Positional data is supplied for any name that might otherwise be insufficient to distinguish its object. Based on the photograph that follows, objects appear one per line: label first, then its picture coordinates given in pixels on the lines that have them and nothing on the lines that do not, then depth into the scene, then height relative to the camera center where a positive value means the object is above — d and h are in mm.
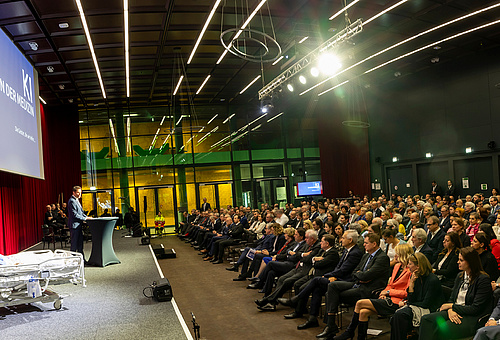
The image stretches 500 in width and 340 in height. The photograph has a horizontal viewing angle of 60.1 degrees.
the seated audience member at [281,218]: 11336 -844
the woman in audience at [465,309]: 3771 -1192
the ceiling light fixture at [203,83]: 15120 +3991
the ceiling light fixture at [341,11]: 8523 +3590
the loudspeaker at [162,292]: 5309 -1206
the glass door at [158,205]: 19094 -477
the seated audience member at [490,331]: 3290 -1221
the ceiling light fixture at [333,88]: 16847 +3934
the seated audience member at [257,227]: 11258 -1057
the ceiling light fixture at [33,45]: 10289 +3774
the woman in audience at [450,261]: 4895 -979
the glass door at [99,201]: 18625 -113
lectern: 7594 -804
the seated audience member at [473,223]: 6492 -749
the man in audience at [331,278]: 5535 -1226
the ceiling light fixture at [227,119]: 19969 +3258
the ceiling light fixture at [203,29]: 8789 +3797
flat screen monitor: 19125 -186
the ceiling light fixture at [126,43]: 8602 +3805
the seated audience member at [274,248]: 7954 -1135
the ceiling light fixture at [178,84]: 15179 +4037
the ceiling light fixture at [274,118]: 20078 +3183
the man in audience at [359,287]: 4977 -1252
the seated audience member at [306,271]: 5965 -1260
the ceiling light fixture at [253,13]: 8430 +3609
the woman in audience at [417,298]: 4133 -1188
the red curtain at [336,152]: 19344 +1364
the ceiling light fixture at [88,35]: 8281 +3727
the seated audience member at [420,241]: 5477 -809
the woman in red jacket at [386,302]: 4535 -1293
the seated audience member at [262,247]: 8248 -1160
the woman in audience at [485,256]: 4531 -882
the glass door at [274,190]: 19922 -174
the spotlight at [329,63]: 8648 +2428
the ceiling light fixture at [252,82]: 15683 +4004
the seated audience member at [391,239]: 5816 -805
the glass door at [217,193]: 19500 -140
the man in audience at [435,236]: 6121 -861
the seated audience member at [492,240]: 5238 -854
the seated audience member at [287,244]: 7546 -1024
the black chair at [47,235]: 11336 -933
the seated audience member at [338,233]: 7210 -850
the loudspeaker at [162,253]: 11797 -1649
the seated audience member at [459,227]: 5781 -703
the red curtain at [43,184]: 10805 +567
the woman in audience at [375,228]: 6152 -685
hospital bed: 4777 -857
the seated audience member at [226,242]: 10984 -1343
